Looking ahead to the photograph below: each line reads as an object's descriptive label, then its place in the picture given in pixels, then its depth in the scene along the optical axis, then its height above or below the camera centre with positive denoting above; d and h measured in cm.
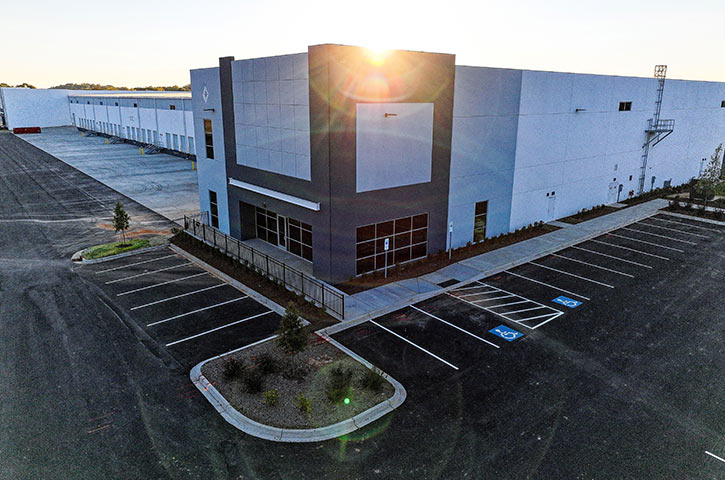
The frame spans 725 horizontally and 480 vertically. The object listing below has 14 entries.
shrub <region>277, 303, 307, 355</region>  1536 -694
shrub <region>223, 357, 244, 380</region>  1506 -791
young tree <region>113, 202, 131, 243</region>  2820 -611
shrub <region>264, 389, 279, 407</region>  1366 -794
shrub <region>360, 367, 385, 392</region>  1448 -794
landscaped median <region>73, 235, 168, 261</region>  2652 -769
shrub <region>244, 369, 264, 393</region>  1437 -795
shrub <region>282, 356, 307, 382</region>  1516 -814
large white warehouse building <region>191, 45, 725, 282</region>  2184 -178
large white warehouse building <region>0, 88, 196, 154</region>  6644 +11
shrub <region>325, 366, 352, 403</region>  1392 -796
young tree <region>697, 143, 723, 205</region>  4050 -521
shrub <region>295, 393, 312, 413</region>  1350 -805
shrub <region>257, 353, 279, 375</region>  1536 -794
